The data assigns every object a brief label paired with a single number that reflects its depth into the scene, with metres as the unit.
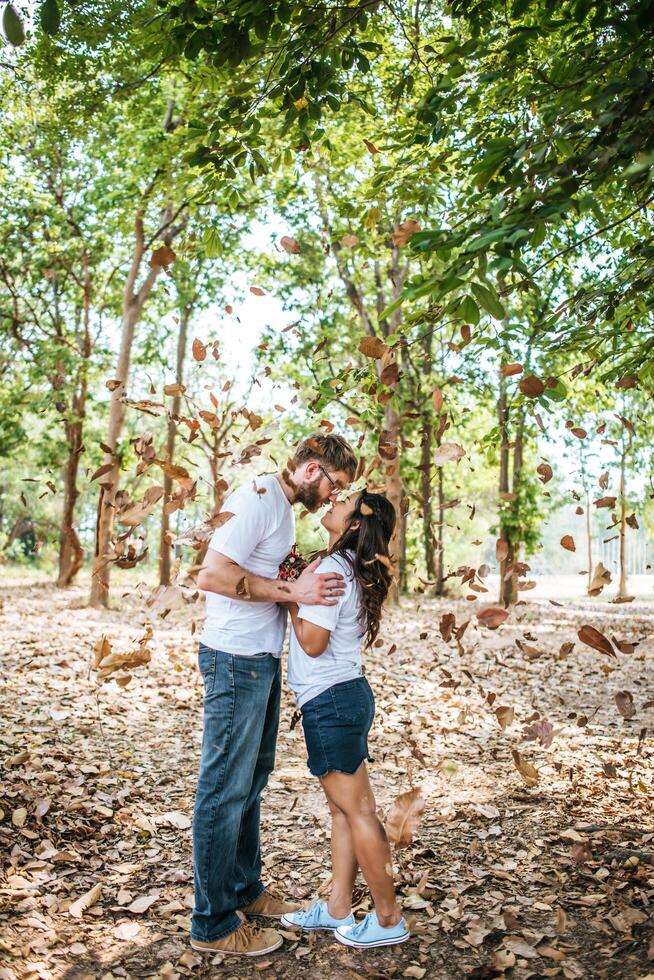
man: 3.12
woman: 3.15
